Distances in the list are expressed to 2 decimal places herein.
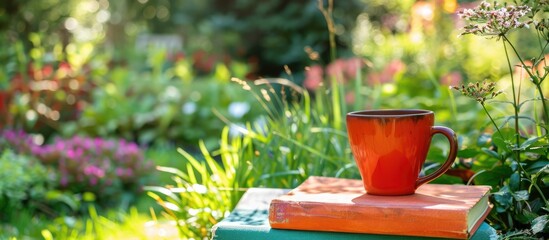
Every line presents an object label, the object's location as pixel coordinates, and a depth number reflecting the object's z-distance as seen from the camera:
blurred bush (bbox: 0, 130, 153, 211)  3.95
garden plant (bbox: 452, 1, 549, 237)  1.64
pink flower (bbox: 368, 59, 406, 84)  5.12
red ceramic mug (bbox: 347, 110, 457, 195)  1.64
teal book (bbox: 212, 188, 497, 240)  1.63
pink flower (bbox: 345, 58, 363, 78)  5.54
